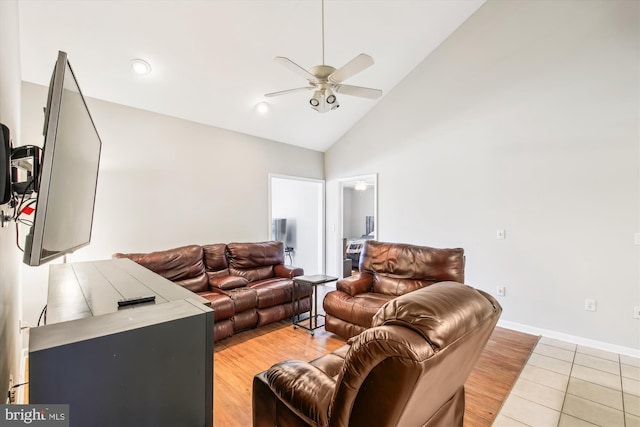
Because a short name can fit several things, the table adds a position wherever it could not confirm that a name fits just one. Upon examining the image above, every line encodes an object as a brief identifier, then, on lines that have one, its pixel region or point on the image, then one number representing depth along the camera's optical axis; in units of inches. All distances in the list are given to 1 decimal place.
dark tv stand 22.4
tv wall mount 33.3
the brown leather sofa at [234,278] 125.2
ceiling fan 90.4
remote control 32.1
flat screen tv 30.7
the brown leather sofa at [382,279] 121.9
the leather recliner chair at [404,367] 37.3
